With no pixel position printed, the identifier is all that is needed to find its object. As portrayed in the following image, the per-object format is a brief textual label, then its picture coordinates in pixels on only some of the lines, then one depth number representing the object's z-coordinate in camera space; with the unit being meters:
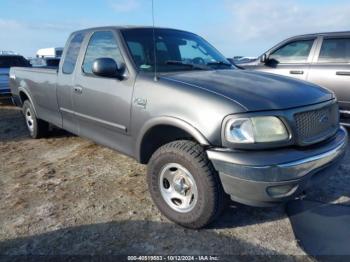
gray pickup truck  2.73
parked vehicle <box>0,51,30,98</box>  10.02
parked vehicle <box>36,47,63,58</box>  25.89
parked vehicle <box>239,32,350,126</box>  6.08
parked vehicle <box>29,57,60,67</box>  10.94
